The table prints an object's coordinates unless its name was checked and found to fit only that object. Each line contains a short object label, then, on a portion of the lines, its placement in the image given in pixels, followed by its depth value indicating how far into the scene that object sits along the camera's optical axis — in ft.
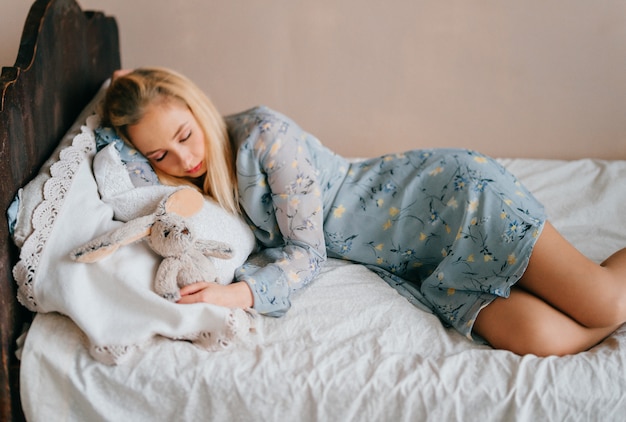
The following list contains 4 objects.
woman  3.86
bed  3.36
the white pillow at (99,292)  3.41
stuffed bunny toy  3.47
